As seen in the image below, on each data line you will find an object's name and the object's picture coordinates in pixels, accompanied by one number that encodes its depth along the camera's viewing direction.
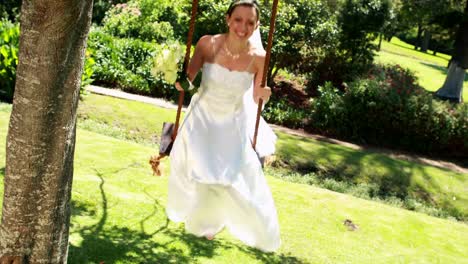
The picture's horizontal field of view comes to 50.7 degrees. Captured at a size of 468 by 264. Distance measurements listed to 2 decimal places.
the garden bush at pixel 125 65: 13.94
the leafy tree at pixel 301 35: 15.36
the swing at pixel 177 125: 3.78
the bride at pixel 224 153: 4.11
